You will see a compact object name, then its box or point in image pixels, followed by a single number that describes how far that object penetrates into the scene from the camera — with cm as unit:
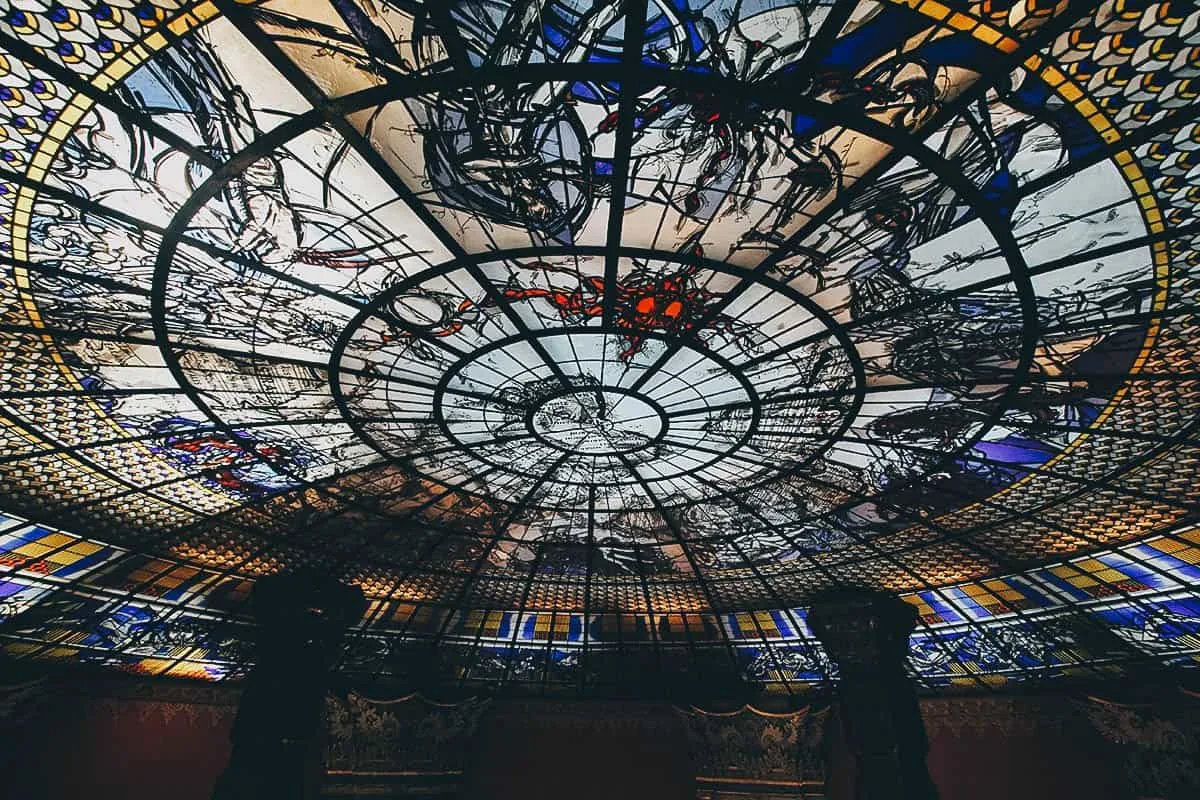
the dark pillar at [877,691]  879
